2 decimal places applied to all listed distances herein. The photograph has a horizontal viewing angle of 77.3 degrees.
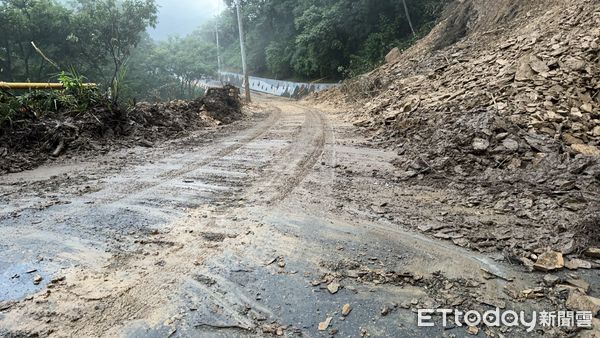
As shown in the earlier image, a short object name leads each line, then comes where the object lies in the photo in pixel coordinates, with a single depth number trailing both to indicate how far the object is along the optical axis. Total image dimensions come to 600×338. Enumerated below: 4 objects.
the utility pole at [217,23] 47.94
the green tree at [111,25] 19.56
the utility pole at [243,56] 21.40
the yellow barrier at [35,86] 6.68
